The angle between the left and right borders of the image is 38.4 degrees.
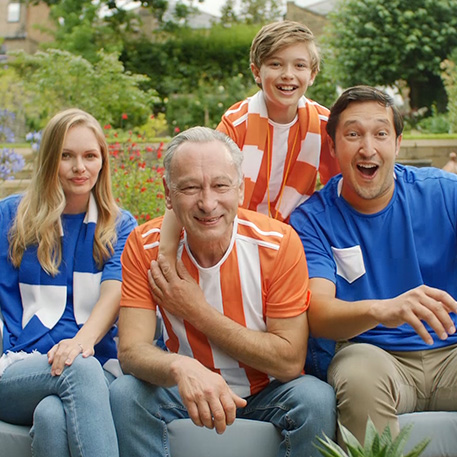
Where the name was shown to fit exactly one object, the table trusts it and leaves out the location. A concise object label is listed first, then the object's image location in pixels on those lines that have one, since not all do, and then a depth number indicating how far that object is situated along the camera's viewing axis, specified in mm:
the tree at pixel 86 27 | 17328
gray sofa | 2266
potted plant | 1387
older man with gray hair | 2215
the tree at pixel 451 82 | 12344
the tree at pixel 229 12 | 21859
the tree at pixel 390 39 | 14539
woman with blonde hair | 2508
